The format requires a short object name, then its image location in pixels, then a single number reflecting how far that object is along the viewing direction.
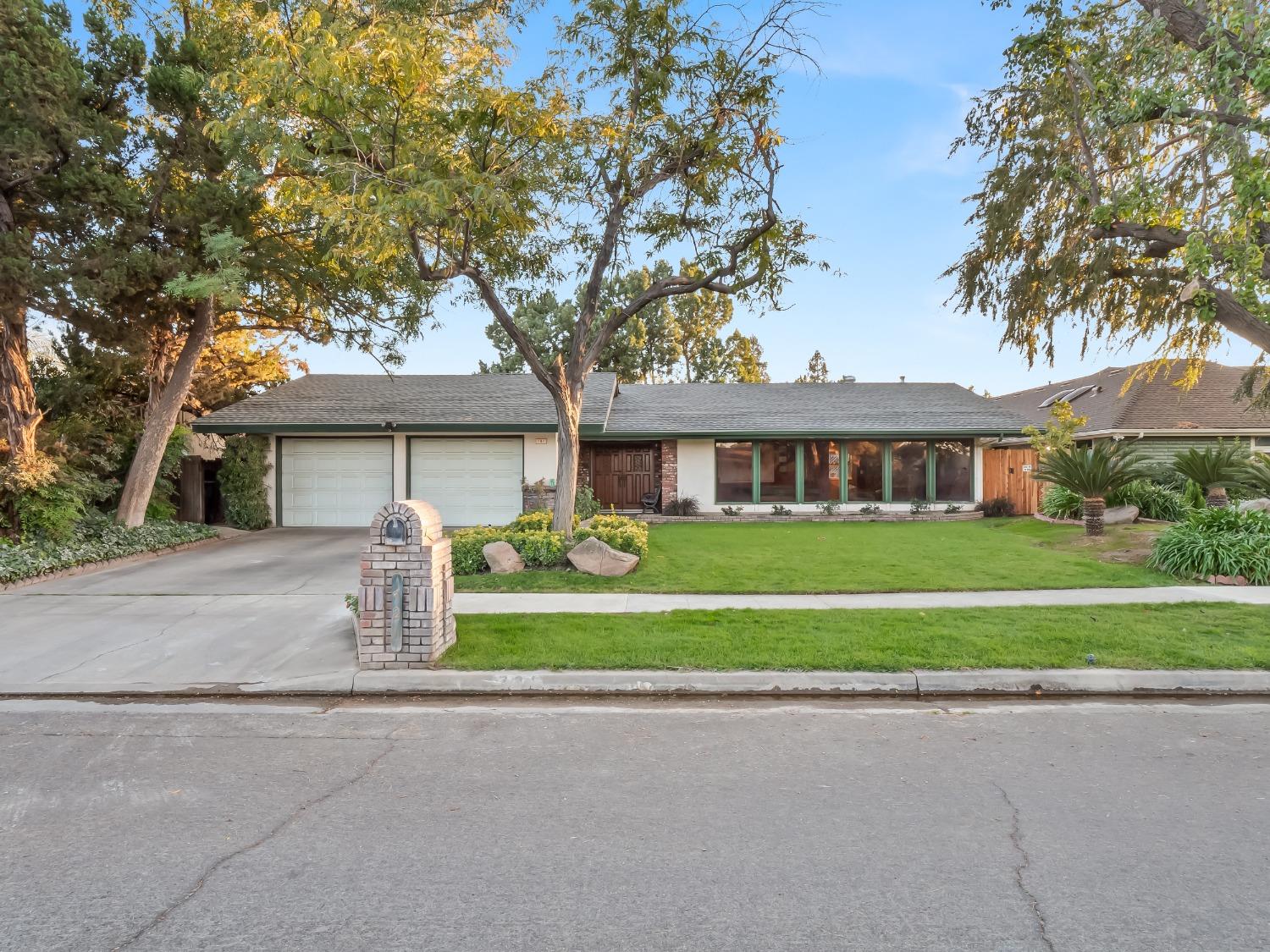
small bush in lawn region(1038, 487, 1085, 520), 16.36
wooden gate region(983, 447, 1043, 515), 20.33
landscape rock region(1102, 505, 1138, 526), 15.03
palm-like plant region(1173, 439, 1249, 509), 13.48
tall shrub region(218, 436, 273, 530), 17.56
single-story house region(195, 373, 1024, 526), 18.48
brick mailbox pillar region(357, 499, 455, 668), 6.18
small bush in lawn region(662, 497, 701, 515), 19.55
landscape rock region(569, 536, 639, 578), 10.55
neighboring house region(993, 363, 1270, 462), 19.77
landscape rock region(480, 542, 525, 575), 10.62
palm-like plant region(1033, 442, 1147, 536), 13.79
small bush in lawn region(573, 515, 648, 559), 11.42
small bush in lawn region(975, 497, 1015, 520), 19.84
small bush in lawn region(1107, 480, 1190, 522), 15.68
